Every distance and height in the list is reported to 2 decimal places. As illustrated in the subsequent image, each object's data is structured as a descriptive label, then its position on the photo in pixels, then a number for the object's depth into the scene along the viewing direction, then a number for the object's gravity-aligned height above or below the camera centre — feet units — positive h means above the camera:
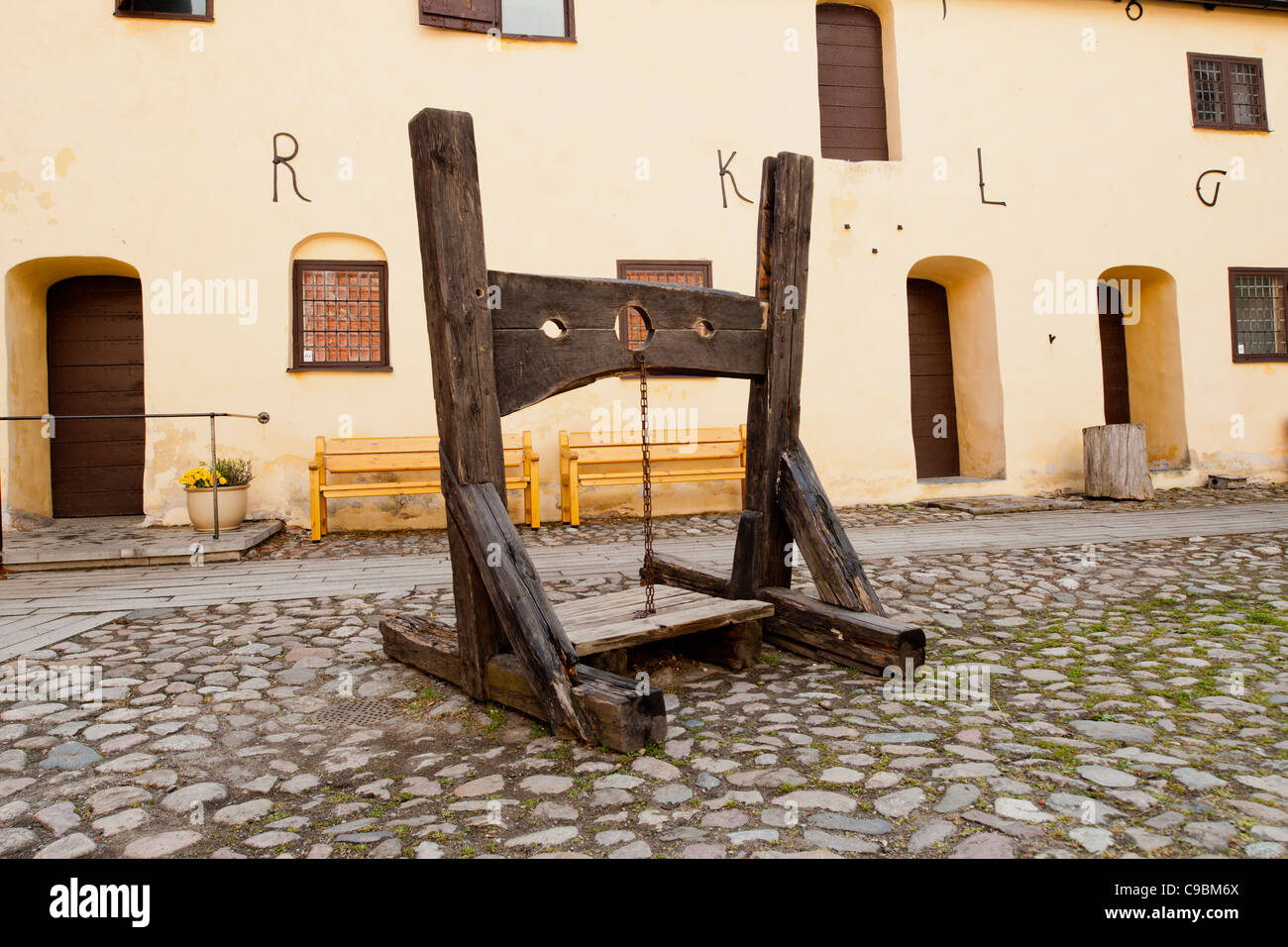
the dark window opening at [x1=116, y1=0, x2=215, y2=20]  26.32 +16.68
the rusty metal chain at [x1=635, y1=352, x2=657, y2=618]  11.09 -0.73
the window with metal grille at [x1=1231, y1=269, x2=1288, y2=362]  35.12 +6.90
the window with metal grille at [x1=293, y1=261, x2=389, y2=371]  27.53 +6.71
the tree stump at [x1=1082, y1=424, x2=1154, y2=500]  30.27 +0.64
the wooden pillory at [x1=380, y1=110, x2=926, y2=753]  9.77 +0.31
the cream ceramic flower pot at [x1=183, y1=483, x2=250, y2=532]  24.13 +0.20
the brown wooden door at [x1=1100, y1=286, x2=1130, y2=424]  36.81 +5.15
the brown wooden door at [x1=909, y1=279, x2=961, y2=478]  34.68 +4.46
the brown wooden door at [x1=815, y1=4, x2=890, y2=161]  32.50 +16.41
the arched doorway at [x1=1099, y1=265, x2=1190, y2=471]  34.65 +5.31
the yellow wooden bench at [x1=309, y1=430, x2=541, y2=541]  25.22 +1.41
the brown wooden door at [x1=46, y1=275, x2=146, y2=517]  28.14 +4.91
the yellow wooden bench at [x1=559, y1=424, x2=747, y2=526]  27.14 +1.30
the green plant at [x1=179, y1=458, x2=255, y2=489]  23.88 +1.23
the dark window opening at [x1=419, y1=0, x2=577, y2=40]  28.02 +17.23
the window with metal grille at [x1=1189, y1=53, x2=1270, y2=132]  35.24 +16.73
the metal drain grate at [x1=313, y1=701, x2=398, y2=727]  10.23 -2.63
